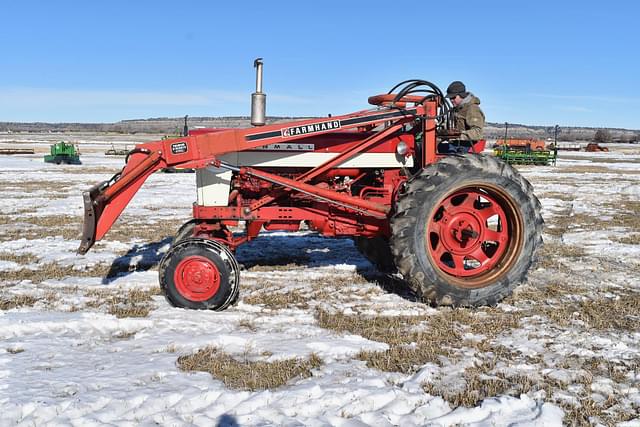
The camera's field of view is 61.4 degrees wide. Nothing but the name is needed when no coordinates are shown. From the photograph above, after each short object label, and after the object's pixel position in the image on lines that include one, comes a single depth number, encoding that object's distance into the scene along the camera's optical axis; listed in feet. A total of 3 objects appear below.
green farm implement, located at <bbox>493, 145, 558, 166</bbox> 109.29
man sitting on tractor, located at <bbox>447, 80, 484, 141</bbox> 18.51
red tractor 16.19
